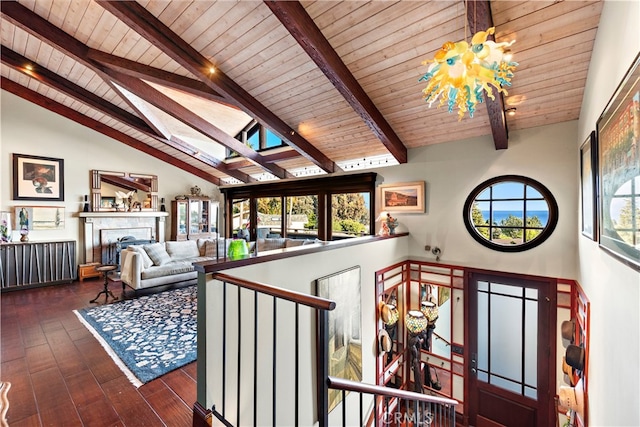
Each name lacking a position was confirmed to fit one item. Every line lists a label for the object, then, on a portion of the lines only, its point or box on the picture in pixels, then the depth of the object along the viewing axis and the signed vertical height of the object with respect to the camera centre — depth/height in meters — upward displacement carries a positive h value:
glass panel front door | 3.71 -1.84
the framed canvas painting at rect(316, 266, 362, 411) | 3.00 -1.40
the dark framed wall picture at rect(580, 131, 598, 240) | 2.06 +0.21
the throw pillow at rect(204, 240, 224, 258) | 6.61 -0.92
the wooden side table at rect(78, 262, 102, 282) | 5.86 -1.29
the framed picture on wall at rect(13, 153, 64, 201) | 5.35 +0.74
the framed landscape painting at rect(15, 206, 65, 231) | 5.37 -0.10
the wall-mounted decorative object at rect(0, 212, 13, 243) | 5.08 -0.27
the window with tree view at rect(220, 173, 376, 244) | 5.40 +0.08
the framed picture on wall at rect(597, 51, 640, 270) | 1.18 +0.20
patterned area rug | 2.62 -1.49
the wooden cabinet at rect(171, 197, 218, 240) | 7.58 -0.19
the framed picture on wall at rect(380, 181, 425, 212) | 4.50 +0.24
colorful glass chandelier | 1.54 +0.85
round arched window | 3.58 -0.05
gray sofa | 4.75 -0.98
